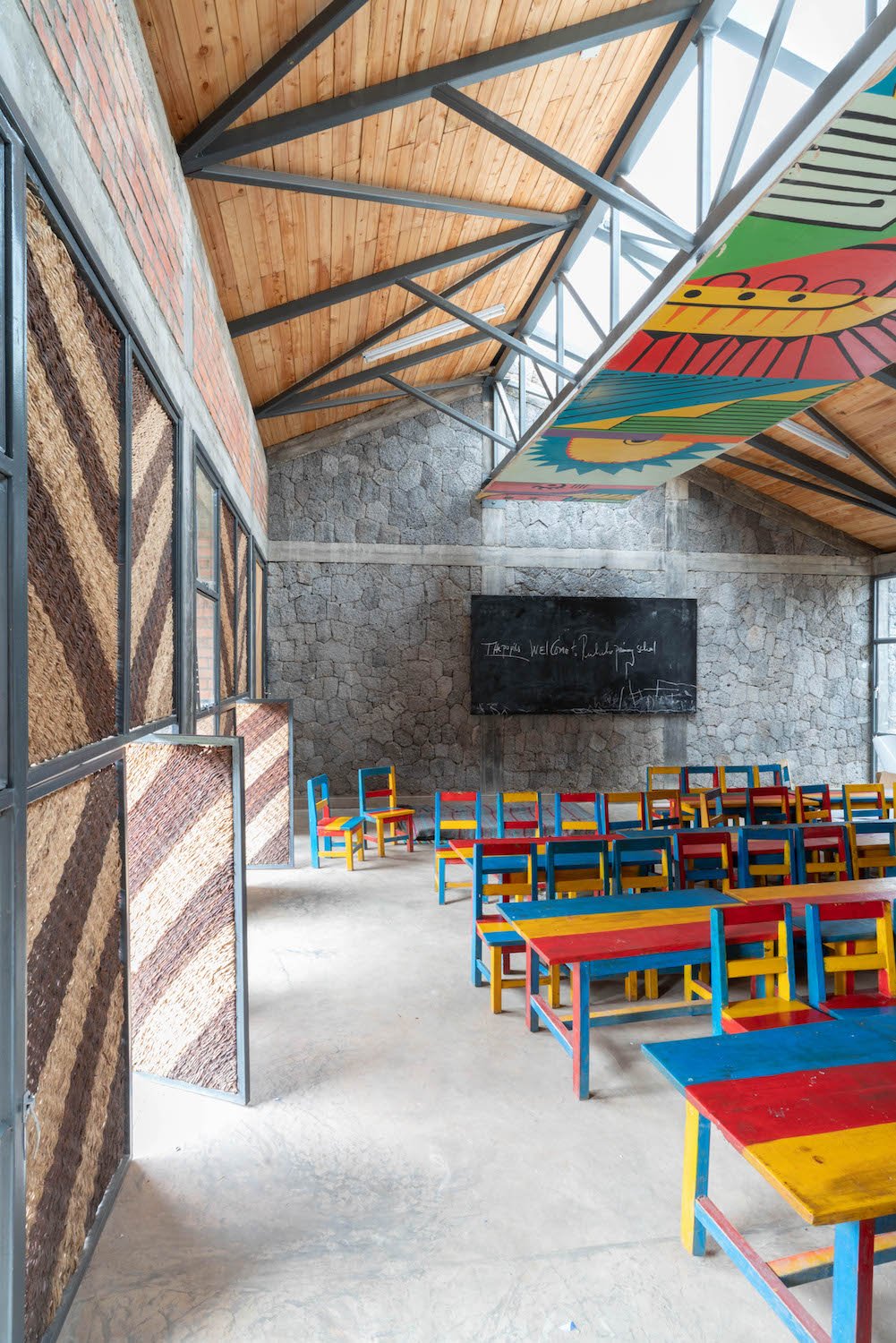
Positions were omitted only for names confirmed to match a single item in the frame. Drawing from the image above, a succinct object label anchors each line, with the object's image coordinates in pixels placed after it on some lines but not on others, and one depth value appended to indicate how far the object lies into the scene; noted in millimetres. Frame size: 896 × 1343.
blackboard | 9023
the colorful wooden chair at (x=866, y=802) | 5610
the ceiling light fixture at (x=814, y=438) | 7742
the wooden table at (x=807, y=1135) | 1532
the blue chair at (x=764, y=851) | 4150
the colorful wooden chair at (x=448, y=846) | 5488
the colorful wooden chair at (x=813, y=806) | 5664
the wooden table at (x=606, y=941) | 2900
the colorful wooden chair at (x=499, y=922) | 3645
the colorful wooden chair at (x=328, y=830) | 6367
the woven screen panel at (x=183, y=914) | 2957
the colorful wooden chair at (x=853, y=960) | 2588
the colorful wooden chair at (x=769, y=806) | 5586
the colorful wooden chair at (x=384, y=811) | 6851
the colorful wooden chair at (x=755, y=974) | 2576
